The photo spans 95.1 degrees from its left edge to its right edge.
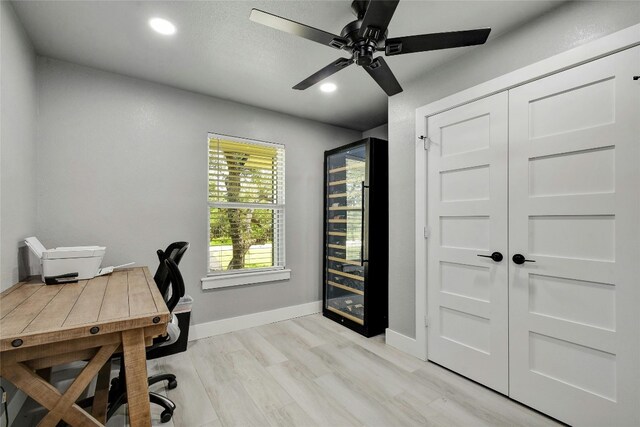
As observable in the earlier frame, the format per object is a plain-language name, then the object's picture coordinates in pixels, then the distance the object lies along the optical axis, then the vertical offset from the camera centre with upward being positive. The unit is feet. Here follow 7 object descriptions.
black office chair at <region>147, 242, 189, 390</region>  6.22 -1.47
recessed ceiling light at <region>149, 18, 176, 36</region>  6.29 +4.14
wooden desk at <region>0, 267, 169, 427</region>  3.76 -1.76
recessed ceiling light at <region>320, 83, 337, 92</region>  9.22 +4.10
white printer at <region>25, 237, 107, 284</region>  6.16 -1.06
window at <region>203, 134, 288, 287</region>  10.34 +0.18
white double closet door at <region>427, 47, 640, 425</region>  5.11 -0.55
